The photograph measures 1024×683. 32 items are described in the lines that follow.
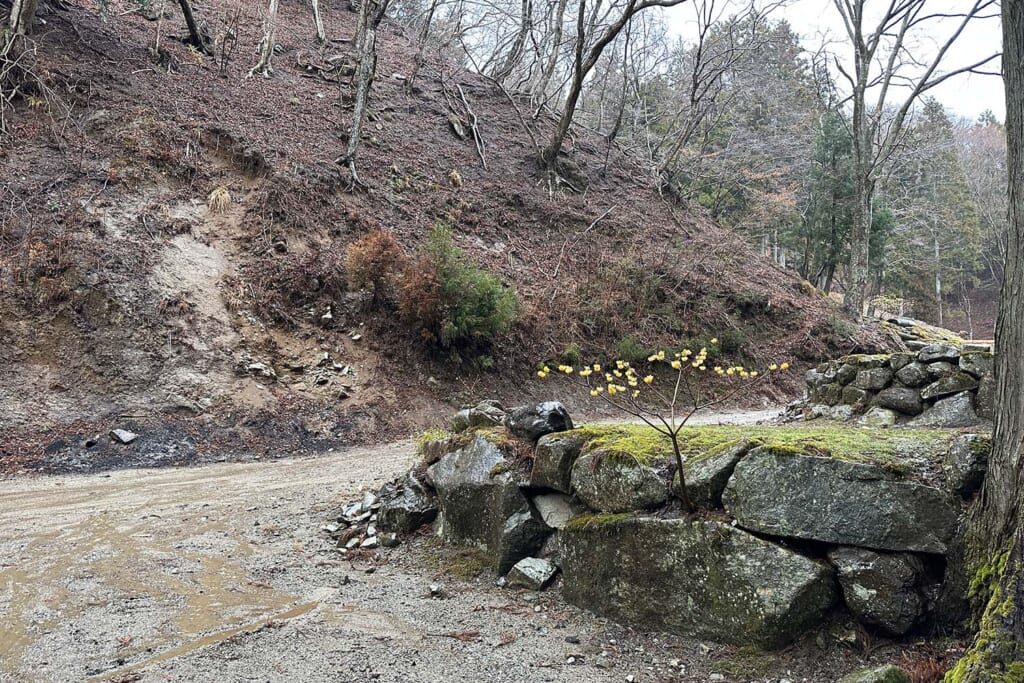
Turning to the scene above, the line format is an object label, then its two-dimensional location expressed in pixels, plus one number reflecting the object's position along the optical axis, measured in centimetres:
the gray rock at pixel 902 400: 651
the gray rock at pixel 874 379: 706
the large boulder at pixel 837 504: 297
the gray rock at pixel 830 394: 776
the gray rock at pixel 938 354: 631
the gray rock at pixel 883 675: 247
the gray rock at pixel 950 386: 597
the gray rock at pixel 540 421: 457
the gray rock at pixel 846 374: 760
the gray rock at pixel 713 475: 338
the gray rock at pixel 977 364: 587
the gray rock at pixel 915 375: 651
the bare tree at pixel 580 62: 1305
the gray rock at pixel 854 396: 720
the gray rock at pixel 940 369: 624
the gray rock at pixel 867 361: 717
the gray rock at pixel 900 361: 679
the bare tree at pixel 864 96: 1538
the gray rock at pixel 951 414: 578
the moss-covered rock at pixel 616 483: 361
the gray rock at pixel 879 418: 663
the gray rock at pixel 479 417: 560
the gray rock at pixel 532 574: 405
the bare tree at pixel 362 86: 1358
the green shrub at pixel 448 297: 1023
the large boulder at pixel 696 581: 298
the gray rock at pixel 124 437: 789
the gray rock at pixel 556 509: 411
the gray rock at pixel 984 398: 575
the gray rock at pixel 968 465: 297
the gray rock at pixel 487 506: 427
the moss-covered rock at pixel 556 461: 414
